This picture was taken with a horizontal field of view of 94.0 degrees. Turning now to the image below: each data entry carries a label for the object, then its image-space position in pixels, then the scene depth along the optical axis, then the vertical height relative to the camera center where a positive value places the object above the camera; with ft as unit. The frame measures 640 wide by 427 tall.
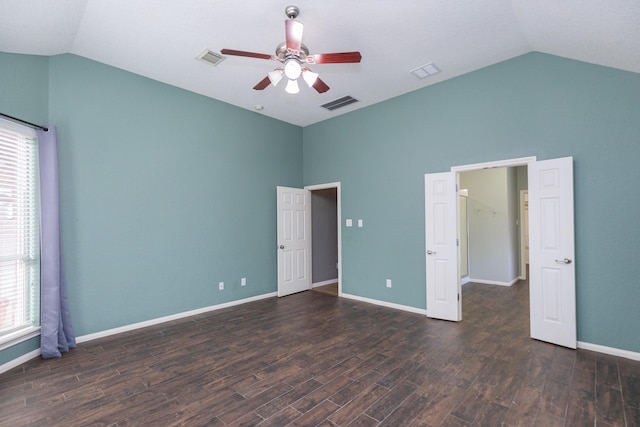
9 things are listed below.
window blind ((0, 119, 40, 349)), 9.31 -0.54
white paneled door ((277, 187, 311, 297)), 18.20 -1.57
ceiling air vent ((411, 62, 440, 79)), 12.46 +6.18
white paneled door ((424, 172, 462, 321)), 13.24 -1.49
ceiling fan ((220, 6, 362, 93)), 8.16 +4.62
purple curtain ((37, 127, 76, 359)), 9.96 -1.06
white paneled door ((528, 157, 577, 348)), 10.43 -1.43
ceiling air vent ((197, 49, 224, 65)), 11.30 +6.19
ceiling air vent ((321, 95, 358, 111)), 15.81 +6.12
